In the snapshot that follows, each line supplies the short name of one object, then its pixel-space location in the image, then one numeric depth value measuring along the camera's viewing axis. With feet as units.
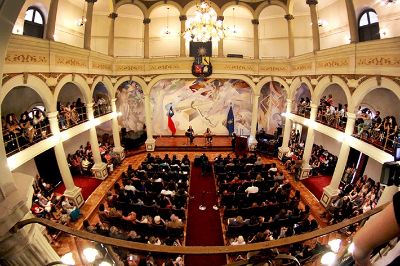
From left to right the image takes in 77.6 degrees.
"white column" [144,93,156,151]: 57.42
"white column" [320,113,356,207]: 34.22
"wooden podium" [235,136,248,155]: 57.16
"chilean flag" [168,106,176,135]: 64.64
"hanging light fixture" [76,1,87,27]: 53.91
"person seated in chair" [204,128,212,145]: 59.69
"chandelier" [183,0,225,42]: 33.67
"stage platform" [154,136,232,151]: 59.36
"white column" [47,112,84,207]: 34.24
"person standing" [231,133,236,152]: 58.29
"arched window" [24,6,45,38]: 42.64
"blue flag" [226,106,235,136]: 65.06
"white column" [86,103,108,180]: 44.52
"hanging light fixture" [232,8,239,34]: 60.69
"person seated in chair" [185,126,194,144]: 60.43
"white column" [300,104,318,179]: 43.87
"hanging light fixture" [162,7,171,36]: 61.93
